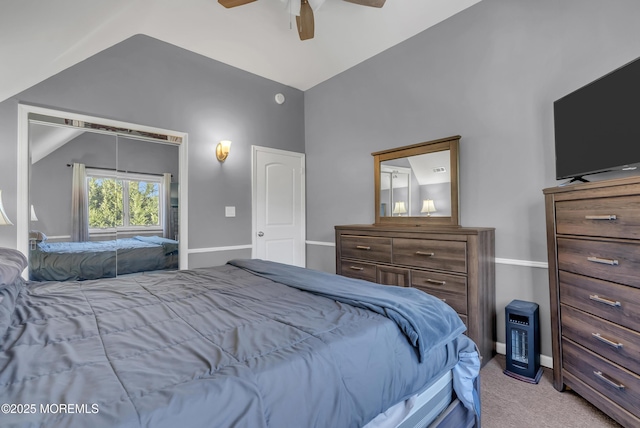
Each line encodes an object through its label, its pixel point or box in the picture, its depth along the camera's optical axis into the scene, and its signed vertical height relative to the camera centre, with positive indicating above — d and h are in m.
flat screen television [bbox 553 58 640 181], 1.65 +0.55
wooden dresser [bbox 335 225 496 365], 2.23 -0.41
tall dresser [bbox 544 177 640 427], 1.48 -0.42
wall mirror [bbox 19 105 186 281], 2.56 +0.21
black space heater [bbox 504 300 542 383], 2.12 -0.92
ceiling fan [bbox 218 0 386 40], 2.40 +1.73
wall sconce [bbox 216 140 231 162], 3.52 +0.82
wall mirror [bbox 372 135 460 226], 2.75 +0.33
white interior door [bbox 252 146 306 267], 3.89 +0.17
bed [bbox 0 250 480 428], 0.70 -0.41
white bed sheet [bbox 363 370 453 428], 1.08 -0.75
